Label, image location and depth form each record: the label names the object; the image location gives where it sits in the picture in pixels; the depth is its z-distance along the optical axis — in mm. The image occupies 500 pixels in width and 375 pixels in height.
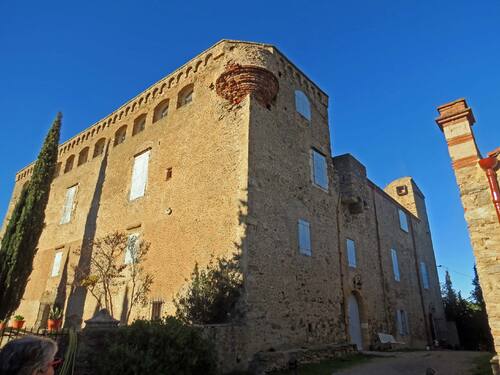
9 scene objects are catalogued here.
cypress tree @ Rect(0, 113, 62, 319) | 12867
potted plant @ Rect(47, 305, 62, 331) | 12688
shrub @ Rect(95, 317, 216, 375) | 5844
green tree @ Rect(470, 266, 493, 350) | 20644
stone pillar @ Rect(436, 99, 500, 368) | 5977
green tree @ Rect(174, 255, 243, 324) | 9297
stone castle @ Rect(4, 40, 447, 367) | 10523
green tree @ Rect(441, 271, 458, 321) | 24178
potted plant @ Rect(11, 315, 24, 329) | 12208
